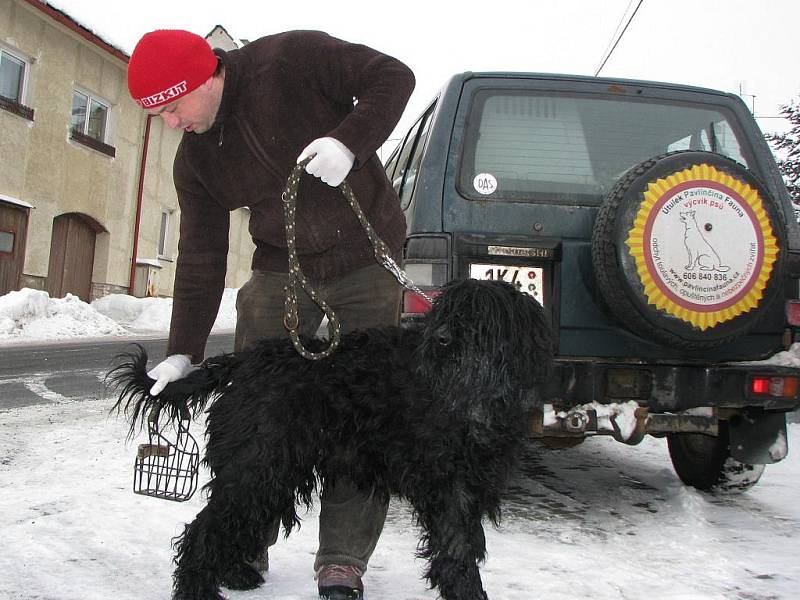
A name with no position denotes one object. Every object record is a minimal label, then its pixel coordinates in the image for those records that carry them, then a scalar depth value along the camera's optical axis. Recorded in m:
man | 2.59
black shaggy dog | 2.32
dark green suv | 3.29
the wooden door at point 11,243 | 14.98
